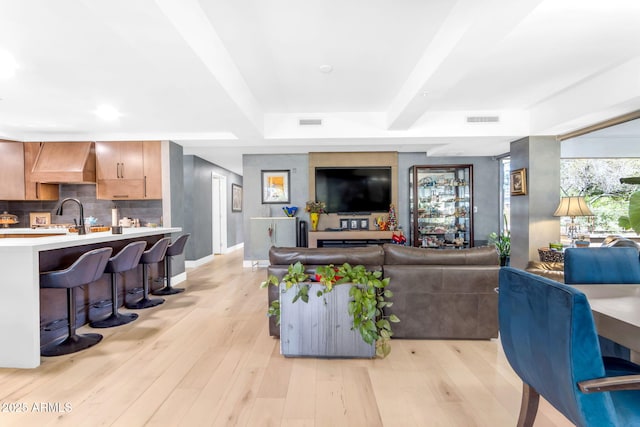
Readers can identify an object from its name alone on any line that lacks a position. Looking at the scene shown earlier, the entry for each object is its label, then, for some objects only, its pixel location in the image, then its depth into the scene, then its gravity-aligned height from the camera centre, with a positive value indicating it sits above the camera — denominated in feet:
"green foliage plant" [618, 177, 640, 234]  5.74 -0.04
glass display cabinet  20.54 +0.11
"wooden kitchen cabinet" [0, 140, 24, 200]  16.48 +2.31
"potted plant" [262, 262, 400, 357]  7.60 -2.25
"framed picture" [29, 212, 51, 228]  17.65 -0.31
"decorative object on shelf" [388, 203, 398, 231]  20.30 -0.64
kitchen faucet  10.88 -0.55
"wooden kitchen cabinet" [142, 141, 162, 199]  16.29 +2.12
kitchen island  7.64 -2.25
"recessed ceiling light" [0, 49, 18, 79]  8.57 +4.21
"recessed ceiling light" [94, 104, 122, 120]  12.64 +4.10
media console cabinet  19.63 -1.64
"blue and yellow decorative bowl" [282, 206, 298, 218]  20.53 -0.06
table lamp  13.56 +0.01
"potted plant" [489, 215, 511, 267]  19.15 -2.28
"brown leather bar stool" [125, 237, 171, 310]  12.10 -2.12
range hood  15.93 +2.48
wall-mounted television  20.88 +1.30
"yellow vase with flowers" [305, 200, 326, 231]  20.40 +0.05
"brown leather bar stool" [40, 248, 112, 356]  8.11 -1.81
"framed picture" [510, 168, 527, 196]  15.66 +1.31
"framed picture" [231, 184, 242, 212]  29.19 +1.21
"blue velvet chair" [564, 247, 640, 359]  6.29 -1.19
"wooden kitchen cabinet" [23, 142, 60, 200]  16.51 +1.92
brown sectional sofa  8.80 -2.09
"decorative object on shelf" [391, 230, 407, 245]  18.76 -1.68
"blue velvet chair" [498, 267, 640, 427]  3.34 -1.71
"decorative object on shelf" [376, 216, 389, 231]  20.43 -0.95
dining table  3.89 -1.44
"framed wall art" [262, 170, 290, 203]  21.33 +1.52
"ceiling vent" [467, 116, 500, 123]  15.15 +4.26
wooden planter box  7.85 -2.88
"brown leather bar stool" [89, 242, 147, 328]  10.08 -1.84
